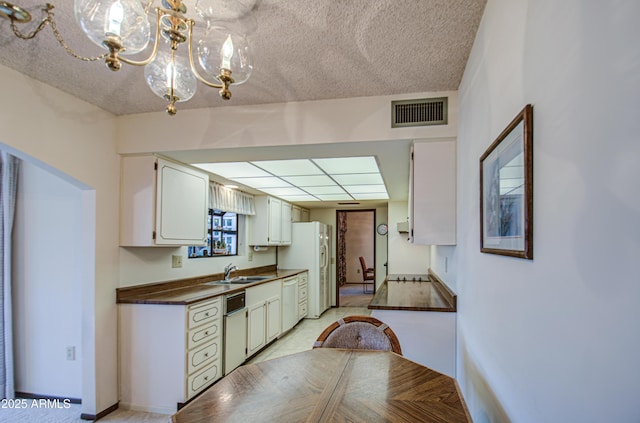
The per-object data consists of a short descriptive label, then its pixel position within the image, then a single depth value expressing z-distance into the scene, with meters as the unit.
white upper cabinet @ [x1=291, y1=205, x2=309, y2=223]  6.62
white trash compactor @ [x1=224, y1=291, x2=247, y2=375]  3.49
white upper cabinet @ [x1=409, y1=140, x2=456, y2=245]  2.52
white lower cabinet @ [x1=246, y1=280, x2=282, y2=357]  4.02
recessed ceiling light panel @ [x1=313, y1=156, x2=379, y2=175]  3.10
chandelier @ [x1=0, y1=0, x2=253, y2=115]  1.14
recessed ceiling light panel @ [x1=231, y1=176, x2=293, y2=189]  4.14
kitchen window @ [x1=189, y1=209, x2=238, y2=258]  4.37
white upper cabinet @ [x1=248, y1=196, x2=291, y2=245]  5.41
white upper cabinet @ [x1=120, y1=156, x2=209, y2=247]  3.00
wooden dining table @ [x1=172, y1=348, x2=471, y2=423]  1.13
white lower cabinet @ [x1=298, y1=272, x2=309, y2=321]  5.80
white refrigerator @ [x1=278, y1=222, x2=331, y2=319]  6.26
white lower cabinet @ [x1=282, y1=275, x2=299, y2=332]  5.09
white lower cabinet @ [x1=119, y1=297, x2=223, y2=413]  2.85
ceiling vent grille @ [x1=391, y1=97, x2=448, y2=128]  2.48
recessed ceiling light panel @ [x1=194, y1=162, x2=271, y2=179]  3.40
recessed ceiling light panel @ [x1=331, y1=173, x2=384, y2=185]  3.82
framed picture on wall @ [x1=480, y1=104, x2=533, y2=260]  0.99
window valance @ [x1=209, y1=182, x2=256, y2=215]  4.32
